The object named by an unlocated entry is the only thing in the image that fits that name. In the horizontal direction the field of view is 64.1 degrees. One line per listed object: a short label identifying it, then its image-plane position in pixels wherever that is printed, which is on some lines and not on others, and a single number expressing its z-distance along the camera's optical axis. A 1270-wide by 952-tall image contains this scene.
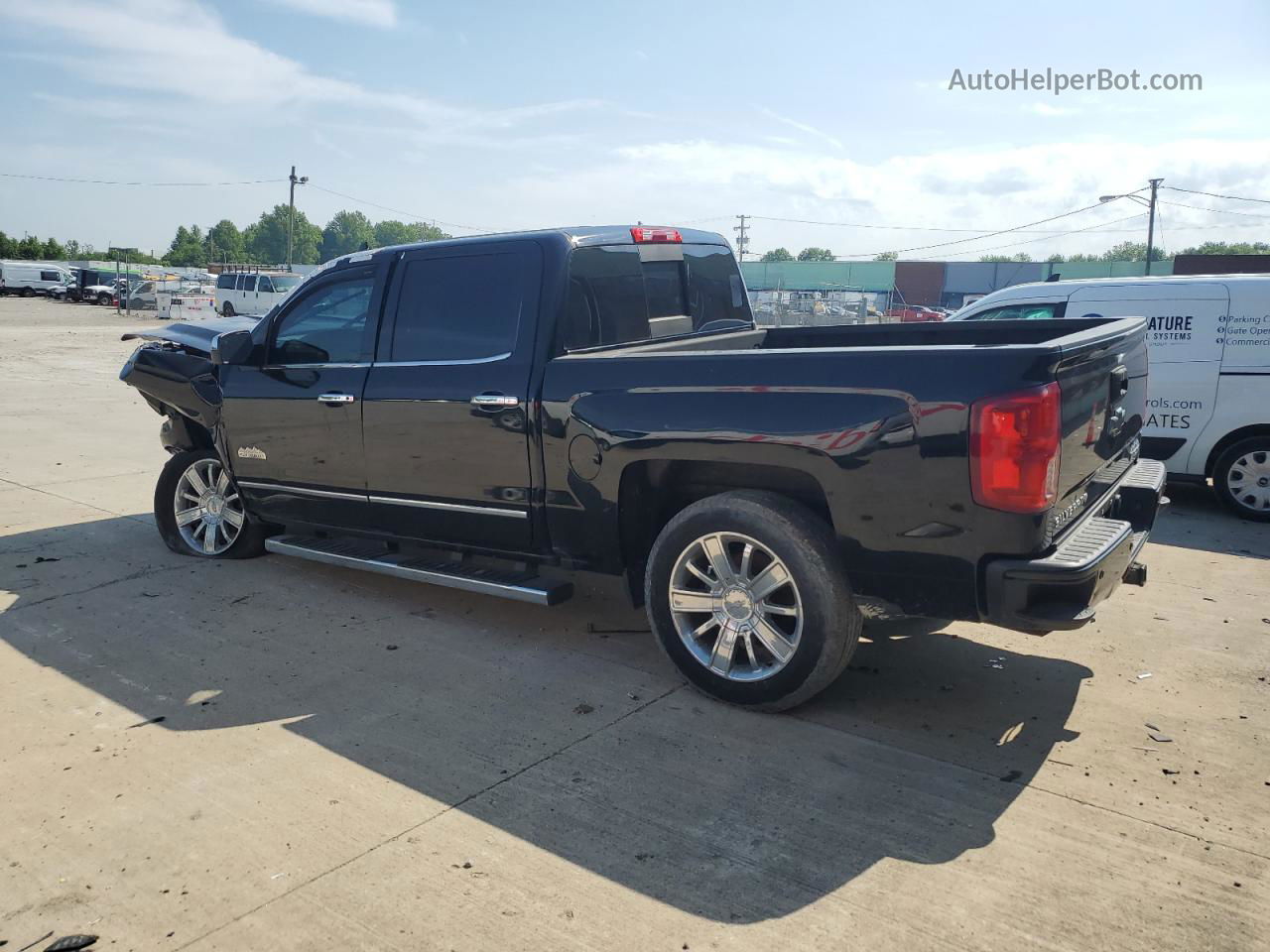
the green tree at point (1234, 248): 81.56
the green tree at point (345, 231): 176.00
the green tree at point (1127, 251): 96.50
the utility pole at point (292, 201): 72.12
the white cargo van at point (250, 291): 35.28
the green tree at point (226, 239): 166.38
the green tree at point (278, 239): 169.88
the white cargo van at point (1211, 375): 7.74
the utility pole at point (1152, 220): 55.23
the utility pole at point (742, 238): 69.78
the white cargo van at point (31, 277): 58.34
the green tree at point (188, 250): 131.75
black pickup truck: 3.54
